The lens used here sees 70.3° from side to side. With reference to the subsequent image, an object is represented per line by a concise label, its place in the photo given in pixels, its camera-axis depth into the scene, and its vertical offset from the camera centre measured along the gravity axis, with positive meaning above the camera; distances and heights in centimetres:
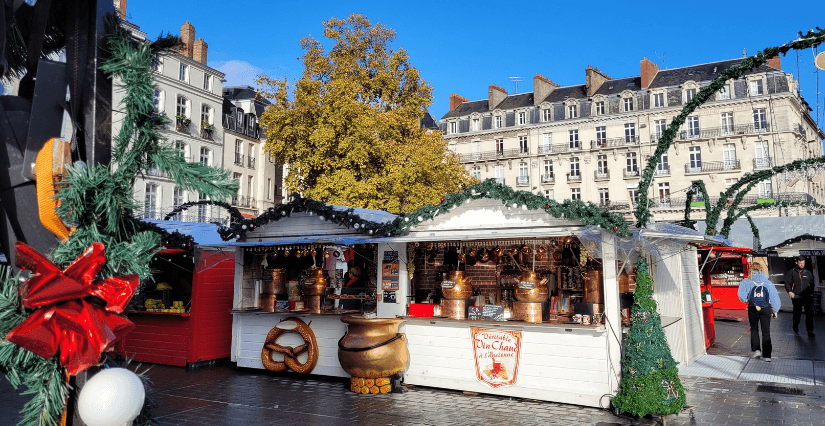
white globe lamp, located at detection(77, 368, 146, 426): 231 -47
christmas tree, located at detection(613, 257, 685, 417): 693 -119
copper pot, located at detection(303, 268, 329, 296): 1041 -11
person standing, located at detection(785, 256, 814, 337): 1314 -39
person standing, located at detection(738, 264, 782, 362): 1096 -62
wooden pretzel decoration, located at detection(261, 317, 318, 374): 991 -126
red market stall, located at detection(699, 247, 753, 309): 2281 -32
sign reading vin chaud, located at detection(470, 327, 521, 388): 830 -116
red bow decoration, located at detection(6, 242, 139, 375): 222 -11
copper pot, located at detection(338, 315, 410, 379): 855 -108
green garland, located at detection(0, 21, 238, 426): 238 +33
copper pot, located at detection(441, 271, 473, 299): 900 -18
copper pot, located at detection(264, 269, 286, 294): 1093 -11
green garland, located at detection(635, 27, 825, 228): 697 +215
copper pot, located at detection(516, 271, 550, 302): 836 -21
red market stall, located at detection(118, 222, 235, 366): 1127 -62
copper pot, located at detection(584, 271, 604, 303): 861 -22
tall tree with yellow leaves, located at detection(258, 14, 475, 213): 1955 +511
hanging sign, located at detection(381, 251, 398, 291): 959 +7
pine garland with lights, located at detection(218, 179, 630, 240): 766 +96
